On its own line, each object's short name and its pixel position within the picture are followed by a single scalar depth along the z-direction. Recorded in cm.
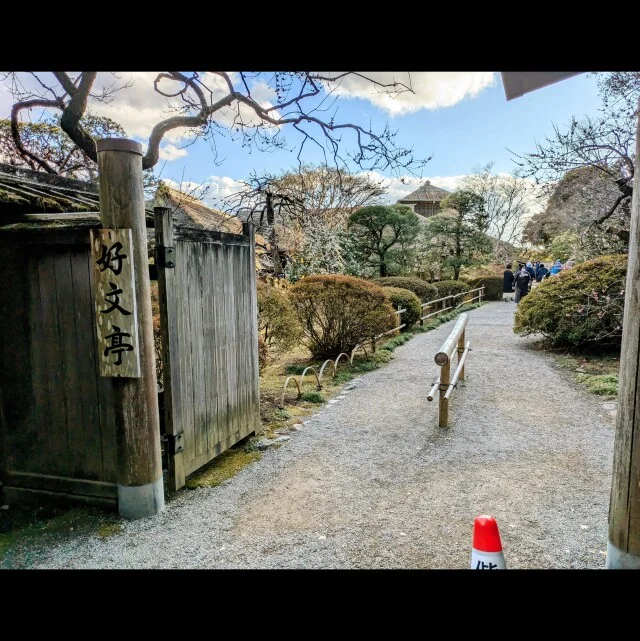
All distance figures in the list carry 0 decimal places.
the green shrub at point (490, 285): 2466
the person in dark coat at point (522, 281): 1581
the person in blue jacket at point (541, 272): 1620
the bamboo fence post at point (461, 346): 765
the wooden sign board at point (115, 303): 314
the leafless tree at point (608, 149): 684
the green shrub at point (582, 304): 816
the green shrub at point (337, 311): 832
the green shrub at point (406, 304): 1286
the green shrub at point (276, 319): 733
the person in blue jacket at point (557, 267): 1351
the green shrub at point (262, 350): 713
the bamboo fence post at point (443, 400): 536
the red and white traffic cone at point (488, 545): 206
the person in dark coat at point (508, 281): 1964
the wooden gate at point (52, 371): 337
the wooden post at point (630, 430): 221
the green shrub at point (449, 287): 1942
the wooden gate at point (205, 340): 360
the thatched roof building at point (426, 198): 3681
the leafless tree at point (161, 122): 566
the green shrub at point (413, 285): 1556
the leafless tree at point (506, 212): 2498
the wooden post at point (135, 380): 314
